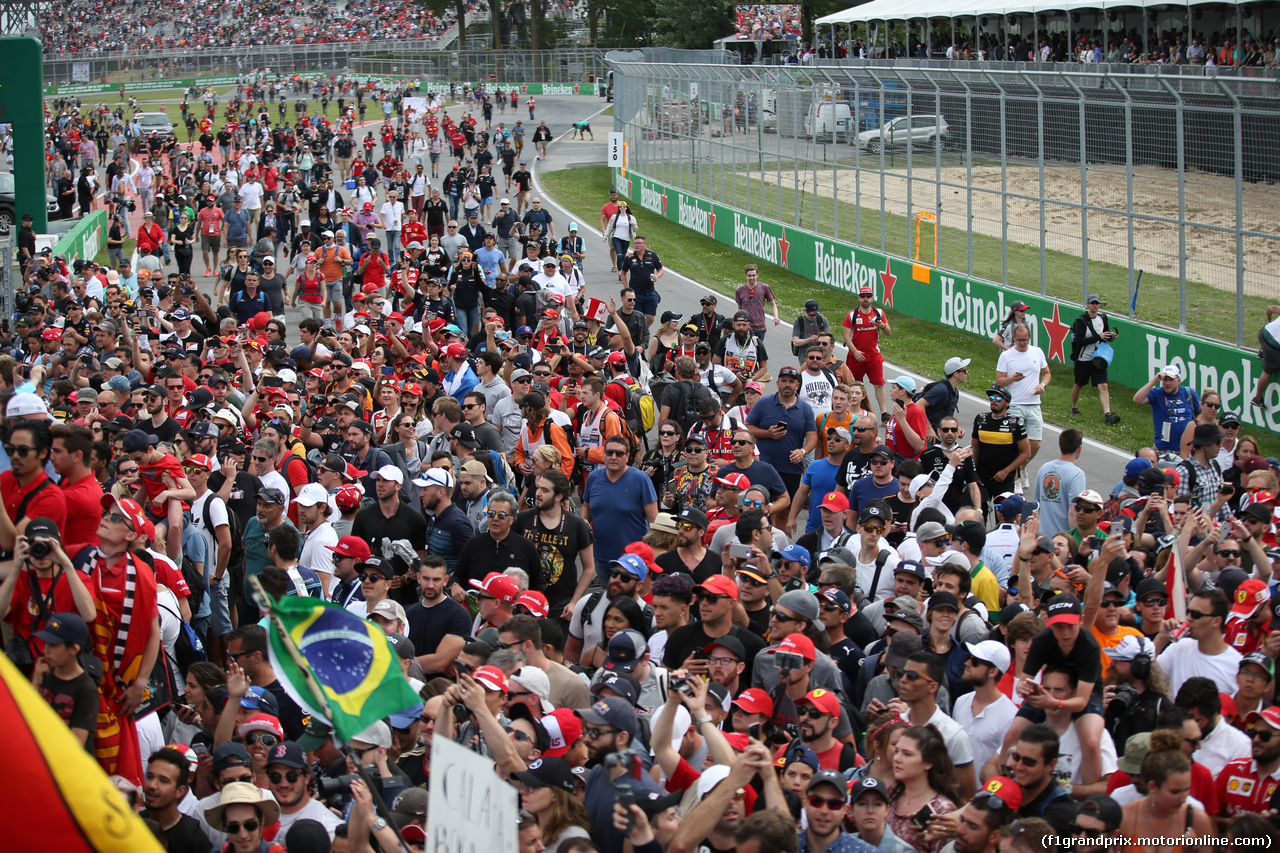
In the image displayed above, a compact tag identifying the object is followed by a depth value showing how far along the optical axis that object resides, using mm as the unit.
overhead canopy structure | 46456
